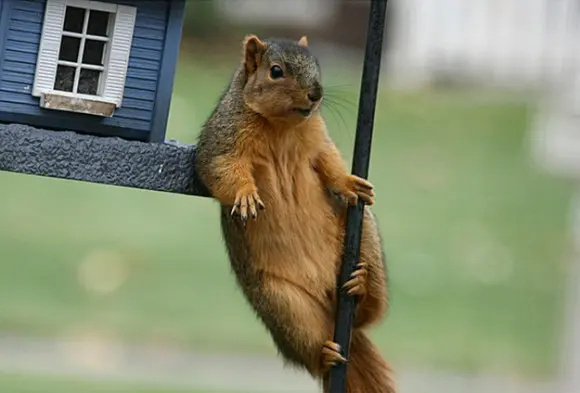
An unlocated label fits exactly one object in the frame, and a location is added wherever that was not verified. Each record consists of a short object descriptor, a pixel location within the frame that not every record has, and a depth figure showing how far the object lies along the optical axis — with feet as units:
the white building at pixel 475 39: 32.85
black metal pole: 17.01
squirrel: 17.29
